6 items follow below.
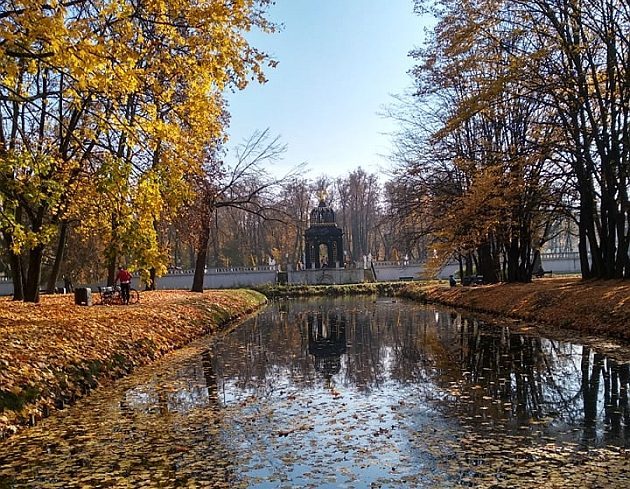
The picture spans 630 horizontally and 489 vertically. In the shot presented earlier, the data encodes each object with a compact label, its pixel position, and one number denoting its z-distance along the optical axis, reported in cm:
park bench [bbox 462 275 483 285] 3306
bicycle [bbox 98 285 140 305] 2273
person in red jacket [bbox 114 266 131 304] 2236
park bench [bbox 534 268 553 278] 4145
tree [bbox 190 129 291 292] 2822
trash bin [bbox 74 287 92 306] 2152
